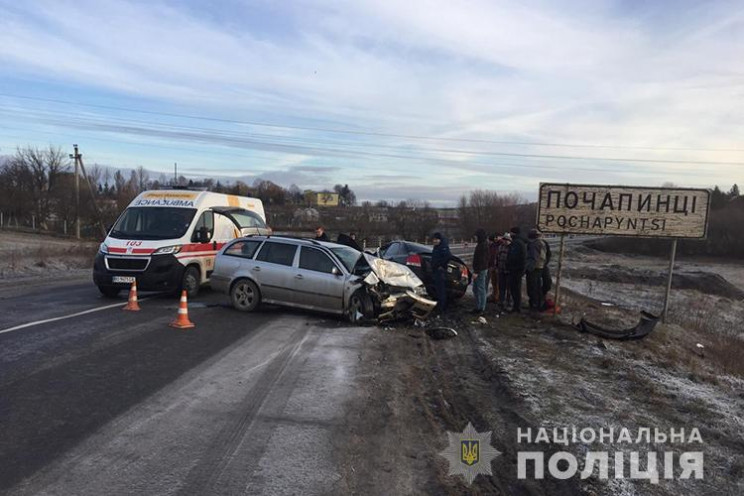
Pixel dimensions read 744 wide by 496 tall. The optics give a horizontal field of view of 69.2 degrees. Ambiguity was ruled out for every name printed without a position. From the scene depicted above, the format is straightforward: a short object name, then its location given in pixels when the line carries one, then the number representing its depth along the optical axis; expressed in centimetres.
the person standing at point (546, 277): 1198
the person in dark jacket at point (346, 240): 1597
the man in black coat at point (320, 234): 1563
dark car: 1289
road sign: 1117
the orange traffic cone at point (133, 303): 1035
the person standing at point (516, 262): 1156
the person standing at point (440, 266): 1177
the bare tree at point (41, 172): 6475
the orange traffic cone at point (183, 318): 901
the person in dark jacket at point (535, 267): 1175
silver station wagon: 1029
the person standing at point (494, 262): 1352
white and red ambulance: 1138
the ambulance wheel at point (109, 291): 1176
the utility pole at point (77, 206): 5077
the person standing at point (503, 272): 1269
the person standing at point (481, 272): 1180
